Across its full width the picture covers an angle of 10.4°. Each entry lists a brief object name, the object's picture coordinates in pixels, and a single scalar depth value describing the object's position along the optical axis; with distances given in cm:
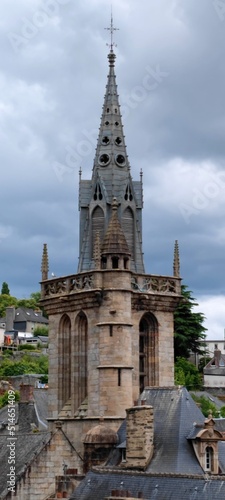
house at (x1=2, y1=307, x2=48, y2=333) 19375
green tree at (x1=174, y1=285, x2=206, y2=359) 10538
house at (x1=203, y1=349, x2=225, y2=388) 13200
